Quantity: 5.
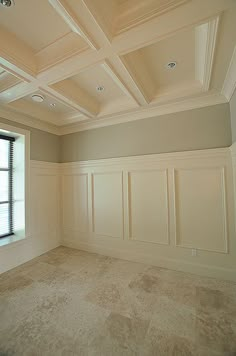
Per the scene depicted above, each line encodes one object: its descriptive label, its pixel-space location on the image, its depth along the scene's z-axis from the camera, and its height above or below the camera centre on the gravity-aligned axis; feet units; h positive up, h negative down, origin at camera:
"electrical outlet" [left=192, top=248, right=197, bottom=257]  8.49 -3.64
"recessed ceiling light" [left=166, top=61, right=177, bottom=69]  6.52 +4.73
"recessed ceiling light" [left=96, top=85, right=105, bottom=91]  8.21 +4.87
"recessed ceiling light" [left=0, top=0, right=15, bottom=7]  4.22 +4.77
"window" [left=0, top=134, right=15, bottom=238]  10.00 +0.07
